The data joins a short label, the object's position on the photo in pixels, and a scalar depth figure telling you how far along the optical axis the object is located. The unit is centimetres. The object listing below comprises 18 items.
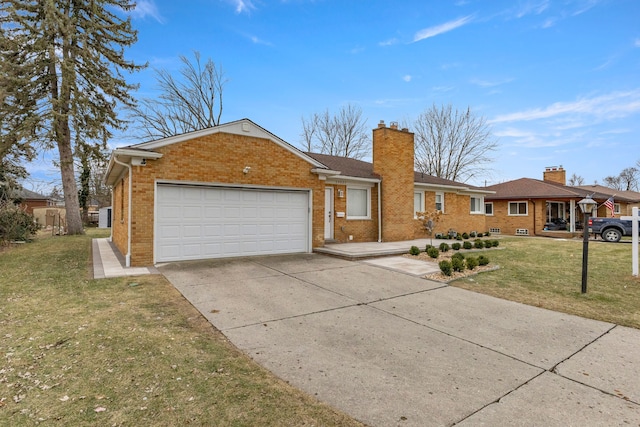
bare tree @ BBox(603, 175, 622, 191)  5225
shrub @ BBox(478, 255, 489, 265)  911
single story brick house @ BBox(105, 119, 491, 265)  866
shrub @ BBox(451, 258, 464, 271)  836
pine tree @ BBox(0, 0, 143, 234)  1695
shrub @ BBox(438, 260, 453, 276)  802
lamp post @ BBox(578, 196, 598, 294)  652
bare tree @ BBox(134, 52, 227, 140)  2581
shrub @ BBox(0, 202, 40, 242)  1368
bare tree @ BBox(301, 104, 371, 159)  3200
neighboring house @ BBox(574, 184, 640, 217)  2688
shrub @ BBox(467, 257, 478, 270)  866
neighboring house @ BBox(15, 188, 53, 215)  3569
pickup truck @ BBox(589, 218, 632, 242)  1655
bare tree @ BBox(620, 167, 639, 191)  5038
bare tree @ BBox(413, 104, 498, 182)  3002
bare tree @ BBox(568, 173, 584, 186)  5697
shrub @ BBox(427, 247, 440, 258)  1015
